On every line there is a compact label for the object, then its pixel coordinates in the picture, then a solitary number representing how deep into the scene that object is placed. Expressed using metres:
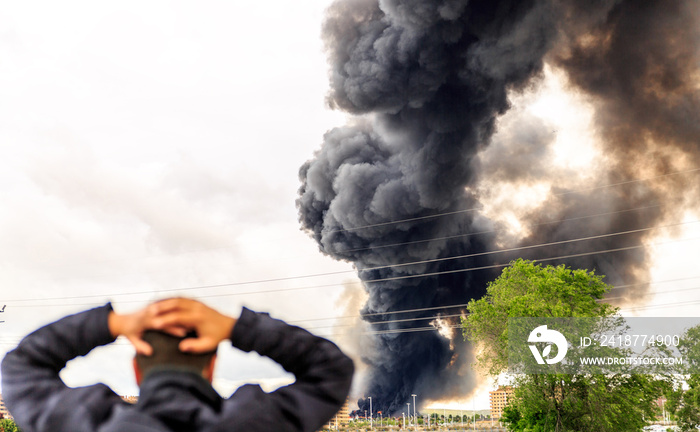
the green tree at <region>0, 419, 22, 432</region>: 59.34
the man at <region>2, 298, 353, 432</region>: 2.47
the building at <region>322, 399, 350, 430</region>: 96.22
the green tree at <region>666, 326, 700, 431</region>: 38.41
